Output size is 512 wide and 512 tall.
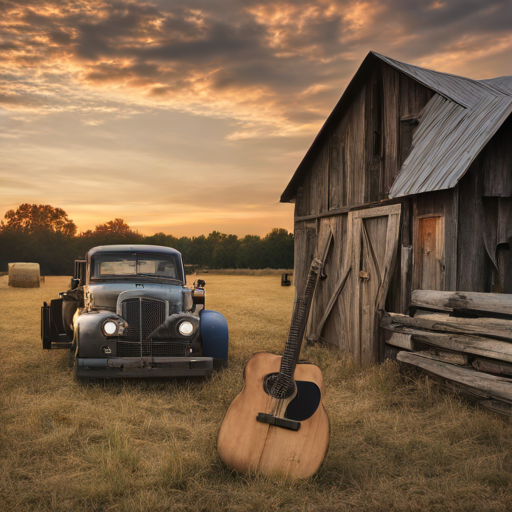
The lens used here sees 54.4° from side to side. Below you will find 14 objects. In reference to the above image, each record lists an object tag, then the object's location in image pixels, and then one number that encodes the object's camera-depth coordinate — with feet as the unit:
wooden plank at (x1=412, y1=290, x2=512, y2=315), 18.97
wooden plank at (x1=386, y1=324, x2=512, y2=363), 18.35
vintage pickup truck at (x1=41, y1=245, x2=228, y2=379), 22.38
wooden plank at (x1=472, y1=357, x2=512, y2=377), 18.43
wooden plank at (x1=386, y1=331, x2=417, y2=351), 22.94
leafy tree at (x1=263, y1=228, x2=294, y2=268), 217.56
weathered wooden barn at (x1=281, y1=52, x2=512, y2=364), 22.39
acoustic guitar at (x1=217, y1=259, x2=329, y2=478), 13.10
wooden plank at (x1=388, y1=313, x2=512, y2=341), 18.79
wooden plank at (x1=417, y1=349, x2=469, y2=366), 20.34
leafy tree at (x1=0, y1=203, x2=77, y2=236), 224.94
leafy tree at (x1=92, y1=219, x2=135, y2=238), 251.74
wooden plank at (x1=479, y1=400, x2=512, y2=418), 17.74
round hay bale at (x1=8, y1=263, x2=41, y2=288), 93.35
